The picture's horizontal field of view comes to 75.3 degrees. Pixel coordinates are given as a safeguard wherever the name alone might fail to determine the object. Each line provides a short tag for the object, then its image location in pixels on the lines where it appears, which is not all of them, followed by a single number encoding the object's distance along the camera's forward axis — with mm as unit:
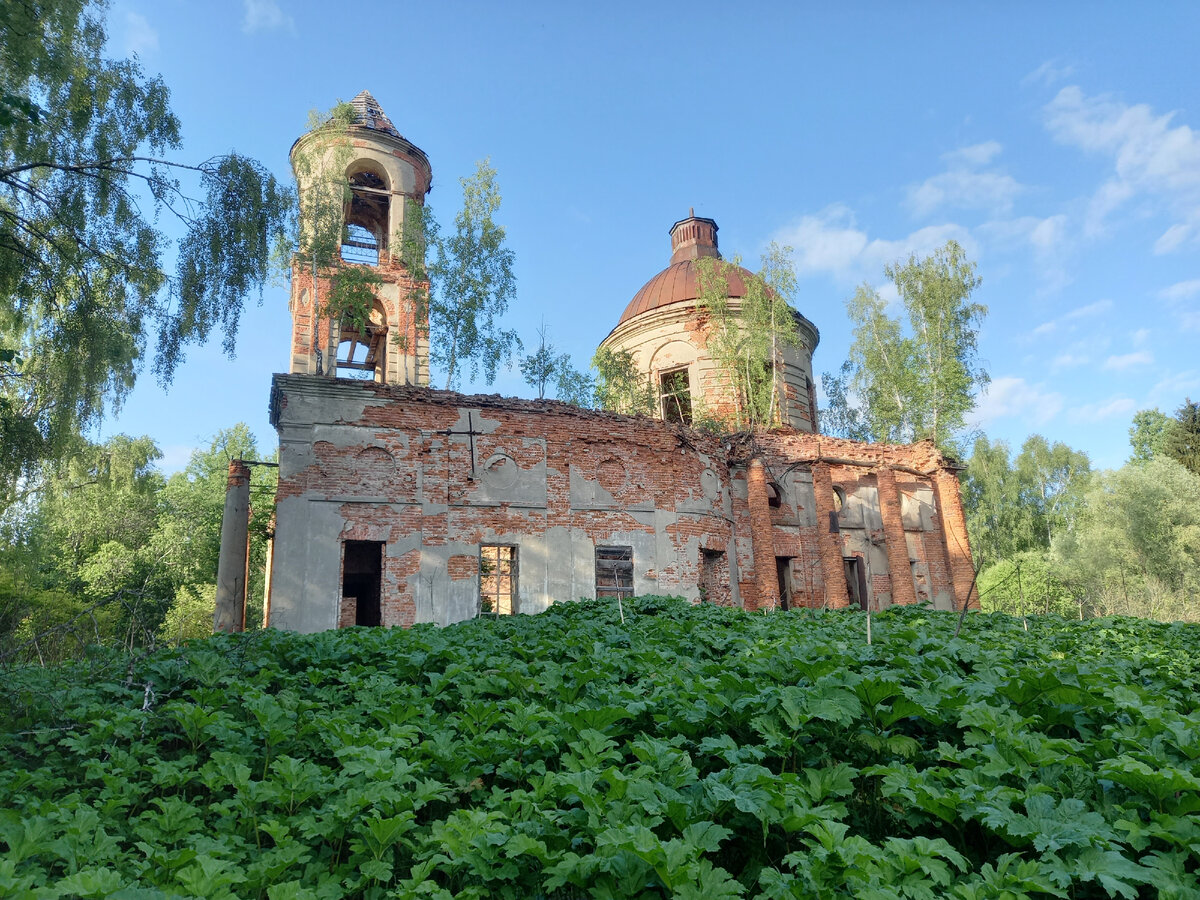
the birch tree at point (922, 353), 29516
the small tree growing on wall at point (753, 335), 27000
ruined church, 16016
